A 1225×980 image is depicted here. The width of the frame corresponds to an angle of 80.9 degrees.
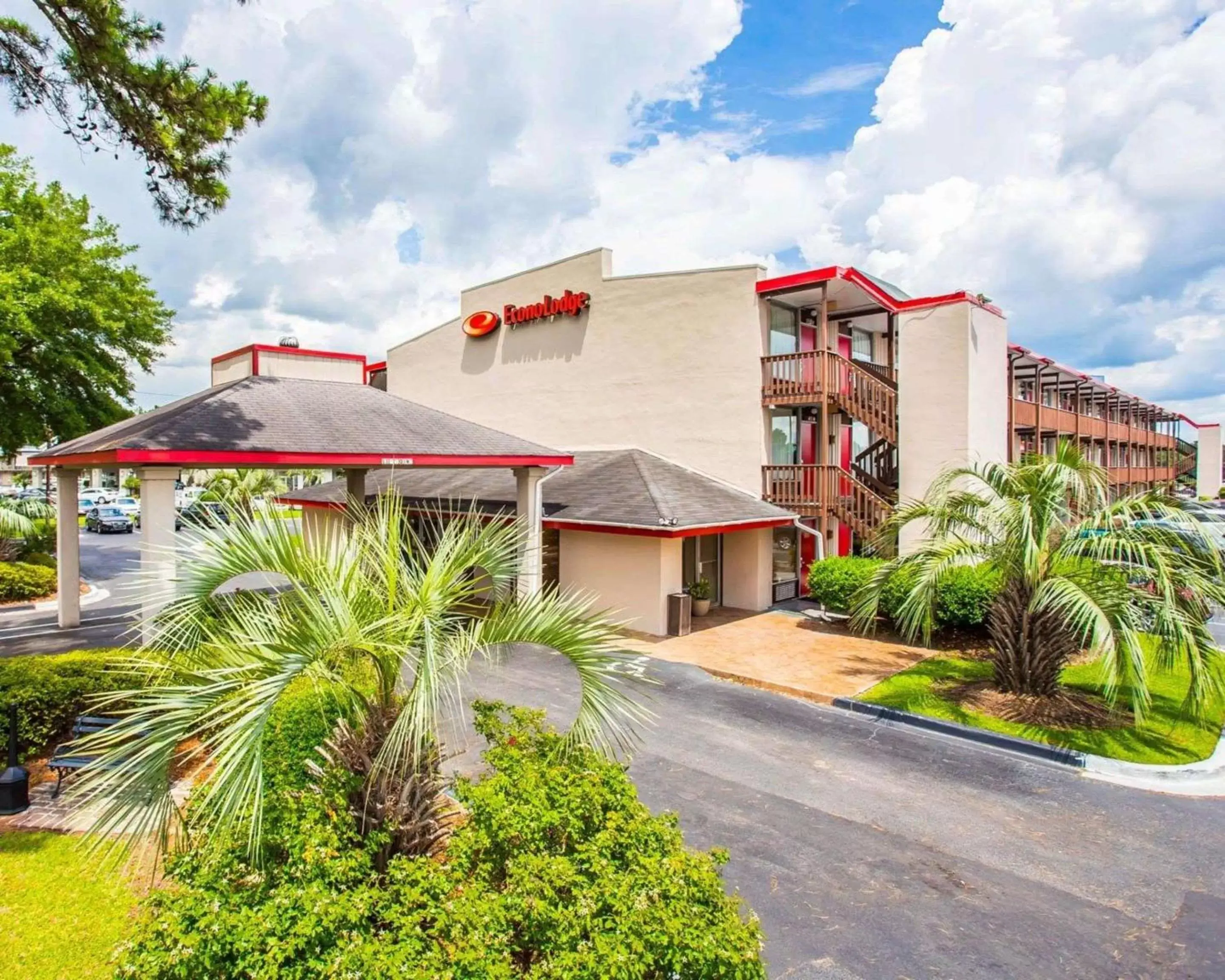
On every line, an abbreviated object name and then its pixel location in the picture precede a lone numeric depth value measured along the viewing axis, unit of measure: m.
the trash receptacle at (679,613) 15.84
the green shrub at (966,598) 14.40
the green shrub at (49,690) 8.45
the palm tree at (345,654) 4.65
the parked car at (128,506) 40.69
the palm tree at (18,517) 22.53
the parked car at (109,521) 39.44
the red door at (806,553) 20.17
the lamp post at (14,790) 7.32
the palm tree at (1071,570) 9.23
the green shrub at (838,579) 16.28
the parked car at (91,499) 49.22
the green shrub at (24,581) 19.45
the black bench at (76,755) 7.34
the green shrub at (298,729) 5.71
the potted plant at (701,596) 17.52
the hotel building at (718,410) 17.00
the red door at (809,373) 18.27
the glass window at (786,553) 20.19
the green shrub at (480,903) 3.96
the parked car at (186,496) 41.16
